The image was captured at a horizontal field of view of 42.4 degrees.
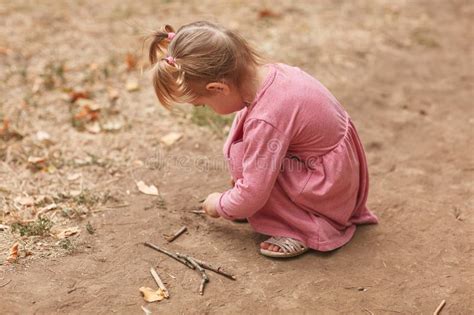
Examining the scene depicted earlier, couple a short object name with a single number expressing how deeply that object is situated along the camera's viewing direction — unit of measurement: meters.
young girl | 2.23
